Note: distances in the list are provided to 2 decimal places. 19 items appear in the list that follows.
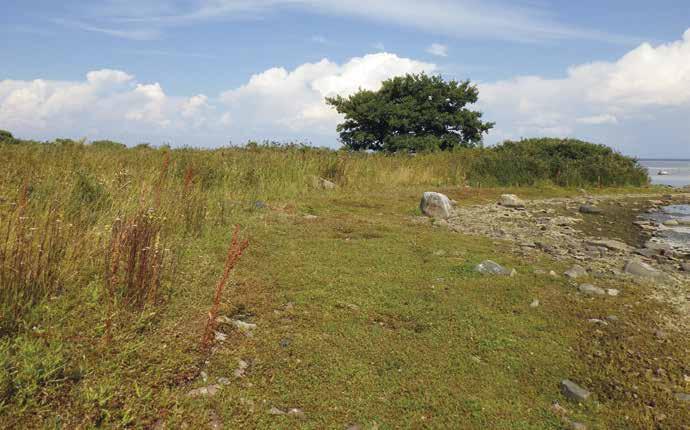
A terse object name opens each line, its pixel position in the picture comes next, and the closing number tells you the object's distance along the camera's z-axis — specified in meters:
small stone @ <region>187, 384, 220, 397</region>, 3.24
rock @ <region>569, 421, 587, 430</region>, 3.20
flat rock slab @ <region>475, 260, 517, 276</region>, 6.26
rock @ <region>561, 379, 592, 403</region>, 3.53
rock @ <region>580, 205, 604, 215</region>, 13.99
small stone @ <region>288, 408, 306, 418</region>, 3.18
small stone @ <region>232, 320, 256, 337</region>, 4.21
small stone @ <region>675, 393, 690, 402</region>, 3.52
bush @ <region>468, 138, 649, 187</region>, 20.52
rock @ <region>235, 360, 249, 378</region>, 3.57
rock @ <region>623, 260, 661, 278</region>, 6.54
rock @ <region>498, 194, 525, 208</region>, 14.41
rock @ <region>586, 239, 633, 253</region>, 8.66
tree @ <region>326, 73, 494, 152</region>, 27.72
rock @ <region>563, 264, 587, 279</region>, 6.35
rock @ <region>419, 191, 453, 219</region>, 11.44
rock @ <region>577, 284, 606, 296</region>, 5.60
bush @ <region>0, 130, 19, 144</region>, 19.58
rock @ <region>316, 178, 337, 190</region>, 14.51
